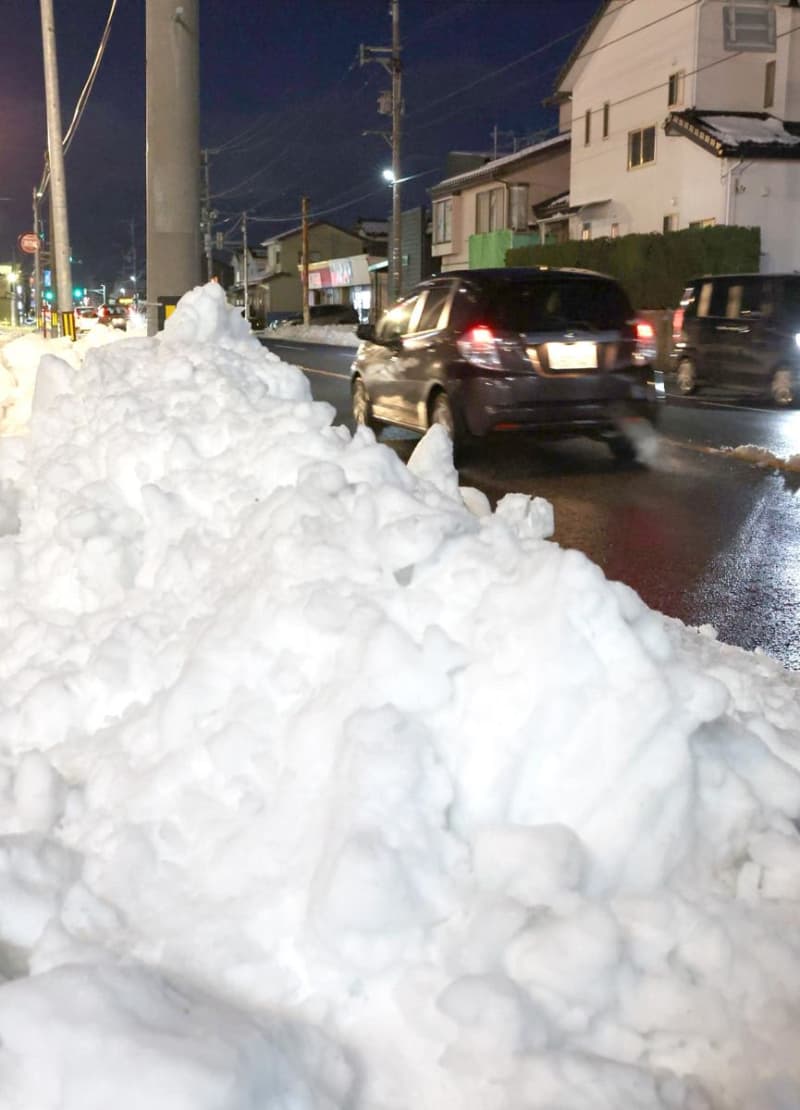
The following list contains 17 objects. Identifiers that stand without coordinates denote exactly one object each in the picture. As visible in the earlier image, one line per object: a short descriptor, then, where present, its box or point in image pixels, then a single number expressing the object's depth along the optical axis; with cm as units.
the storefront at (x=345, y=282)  7256
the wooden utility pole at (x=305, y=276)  6194
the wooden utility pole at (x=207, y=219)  7519
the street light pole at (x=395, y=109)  3966
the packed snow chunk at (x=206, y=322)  607
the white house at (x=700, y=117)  3052
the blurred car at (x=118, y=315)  3584
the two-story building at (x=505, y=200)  4541
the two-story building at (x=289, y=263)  8650
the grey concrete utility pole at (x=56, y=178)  2317
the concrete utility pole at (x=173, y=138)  996
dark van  1645
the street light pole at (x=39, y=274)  4909
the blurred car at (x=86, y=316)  4554
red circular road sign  4710
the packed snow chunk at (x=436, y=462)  459
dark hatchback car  976
